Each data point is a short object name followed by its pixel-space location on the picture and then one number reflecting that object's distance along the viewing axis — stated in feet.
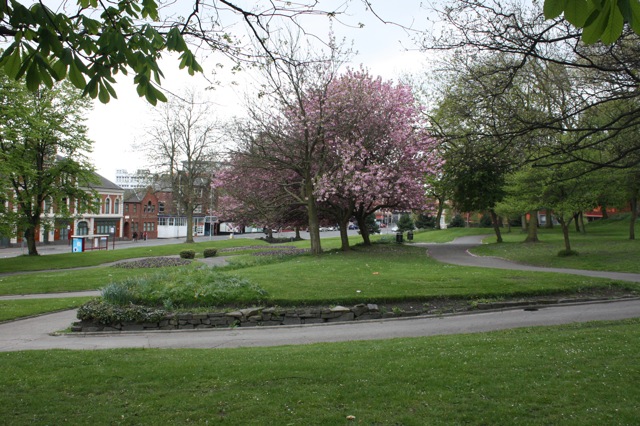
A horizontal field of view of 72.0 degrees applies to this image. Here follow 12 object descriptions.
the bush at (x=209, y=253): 108.27
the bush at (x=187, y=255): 102.47
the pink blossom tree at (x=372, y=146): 74.23
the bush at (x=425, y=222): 216.74
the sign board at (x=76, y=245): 130.72
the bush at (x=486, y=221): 201.75
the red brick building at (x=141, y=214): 240.53
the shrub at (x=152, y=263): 83.80
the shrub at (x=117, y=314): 38.83
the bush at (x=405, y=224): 201.26
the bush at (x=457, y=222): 217.97
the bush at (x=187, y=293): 41.50
